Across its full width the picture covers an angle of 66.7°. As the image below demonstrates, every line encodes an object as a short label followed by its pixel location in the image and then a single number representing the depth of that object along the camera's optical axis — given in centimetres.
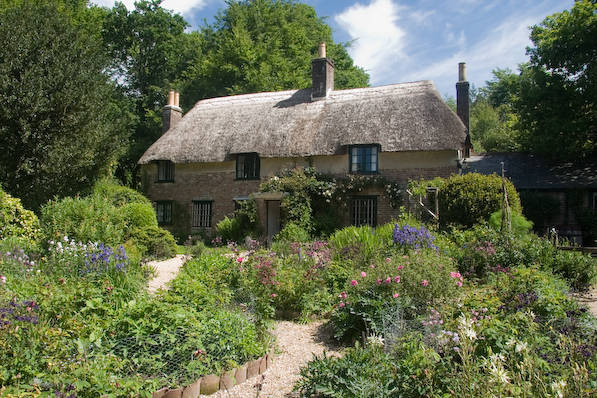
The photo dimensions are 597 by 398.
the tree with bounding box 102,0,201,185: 2794
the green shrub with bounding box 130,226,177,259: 1291
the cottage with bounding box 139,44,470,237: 1603
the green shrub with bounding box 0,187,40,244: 1082
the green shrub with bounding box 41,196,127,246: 1001
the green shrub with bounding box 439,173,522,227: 1253
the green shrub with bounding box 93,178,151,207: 1799
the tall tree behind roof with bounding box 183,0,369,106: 2541
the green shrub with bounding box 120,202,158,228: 1375
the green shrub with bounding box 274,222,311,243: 1408
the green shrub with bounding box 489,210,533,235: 1093
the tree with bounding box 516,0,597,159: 1678
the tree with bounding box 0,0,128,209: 1449
